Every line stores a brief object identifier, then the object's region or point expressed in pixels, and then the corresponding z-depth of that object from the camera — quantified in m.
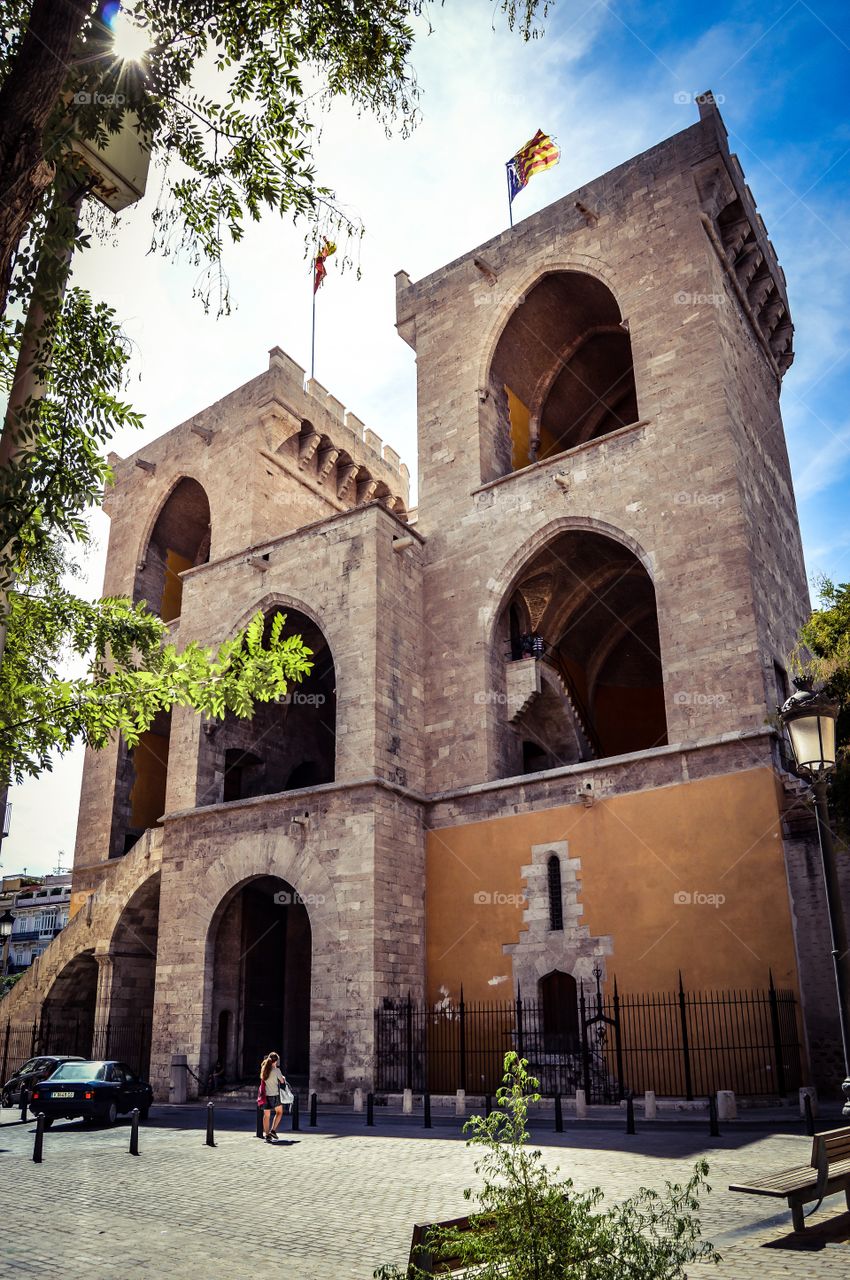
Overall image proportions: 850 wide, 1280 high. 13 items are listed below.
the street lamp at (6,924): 19.09
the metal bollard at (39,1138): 10.05
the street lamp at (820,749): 6.39
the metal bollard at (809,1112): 9.84
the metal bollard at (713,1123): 10.21
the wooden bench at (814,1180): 5.24
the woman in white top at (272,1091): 11.73
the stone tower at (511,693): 15.32
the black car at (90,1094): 13.85
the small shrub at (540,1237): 3.42
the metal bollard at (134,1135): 10.36
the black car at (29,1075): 18.17
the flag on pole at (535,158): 22.77
